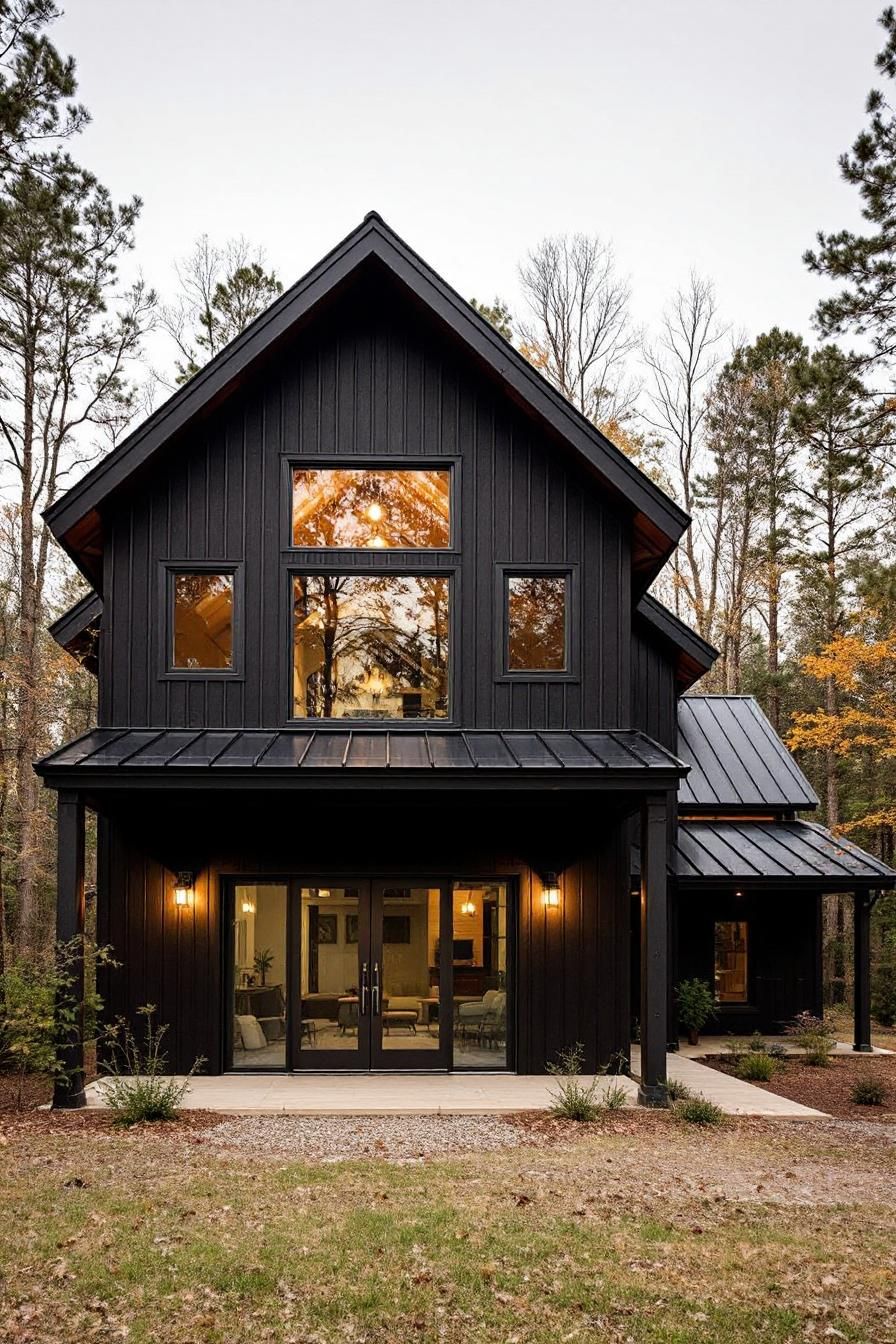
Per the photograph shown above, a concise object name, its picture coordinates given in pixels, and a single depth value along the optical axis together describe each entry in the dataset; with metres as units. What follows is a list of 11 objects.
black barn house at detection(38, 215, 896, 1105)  11.11
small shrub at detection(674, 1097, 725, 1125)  9.28
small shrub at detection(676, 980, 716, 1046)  14.05
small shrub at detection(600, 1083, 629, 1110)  9.66
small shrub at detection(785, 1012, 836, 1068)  13.10
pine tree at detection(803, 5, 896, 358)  11.70
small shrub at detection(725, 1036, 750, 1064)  13.23
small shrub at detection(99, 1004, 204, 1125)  9.01
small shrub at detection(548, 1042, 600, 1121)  9.30
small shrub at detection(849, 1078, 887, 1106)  10.73
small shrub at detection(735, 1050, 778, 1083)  11.87
